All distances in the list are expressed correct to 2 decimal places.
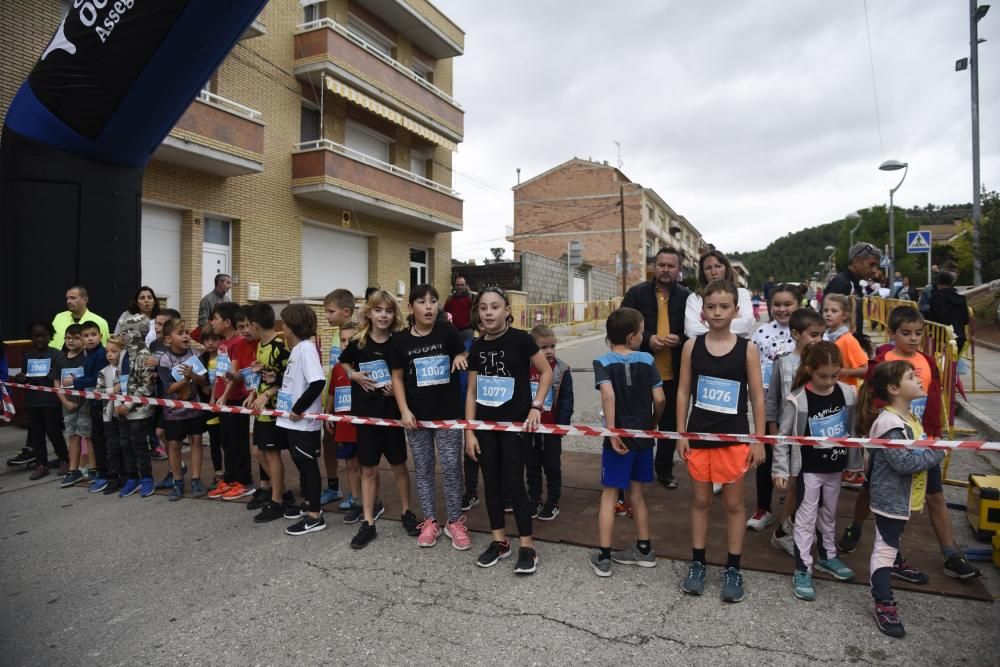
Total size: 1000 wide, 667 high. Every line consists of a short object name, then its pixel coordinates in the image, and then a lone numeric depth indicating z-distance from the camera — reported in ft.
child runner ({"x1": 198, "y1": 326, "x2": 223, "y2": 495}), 17.28
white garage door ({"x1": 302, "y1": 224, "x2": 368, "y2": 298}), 50.39
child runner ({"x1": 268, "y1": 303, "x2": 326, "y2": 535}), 13.94
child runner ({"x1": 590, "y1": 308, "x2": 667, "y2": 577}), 11.27
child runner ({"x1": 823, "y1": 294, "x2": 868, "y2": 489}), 13.73
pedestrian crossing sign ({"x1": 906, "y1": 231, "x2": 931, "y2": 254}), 50.42
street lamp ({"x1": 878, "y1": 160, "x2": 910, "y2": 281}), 62.18
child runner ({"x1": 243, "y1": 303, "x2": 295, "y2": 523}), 14.84
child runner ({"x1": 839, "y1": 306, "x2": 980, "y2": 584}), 10.32
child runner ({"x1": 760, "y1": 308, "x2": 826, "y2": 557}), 12.87
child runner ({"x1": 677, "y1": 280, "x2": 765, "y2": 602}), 10.19
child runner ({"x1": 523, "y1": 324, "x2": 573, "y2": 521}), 14.47
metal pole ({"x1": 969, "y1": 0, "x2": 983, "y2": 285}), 45.01
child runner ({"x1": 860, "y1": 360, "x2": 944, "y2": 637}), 9.11
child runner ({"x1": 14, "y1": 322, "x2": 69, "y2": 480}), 19.42
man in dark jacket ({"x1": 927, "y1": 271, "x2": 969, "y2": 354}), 30.50
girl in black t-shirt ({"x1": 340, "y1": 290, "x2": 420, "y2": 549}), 13.51
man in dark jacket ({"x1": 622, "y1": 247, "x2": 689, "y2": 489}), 15.58
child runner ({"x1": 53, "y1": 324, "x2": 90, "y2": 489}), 18.42
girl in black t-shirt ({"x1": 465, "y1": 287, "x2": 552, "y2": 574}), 11.78
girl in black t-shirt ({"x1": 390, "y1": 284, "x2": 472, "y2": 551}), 12.87
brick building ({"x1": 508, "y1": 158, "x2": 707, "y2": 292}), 145.69
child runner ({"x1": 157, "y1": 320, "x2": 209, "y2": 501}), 16.74
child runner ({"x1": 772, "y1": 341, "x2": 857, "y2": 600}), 10.37
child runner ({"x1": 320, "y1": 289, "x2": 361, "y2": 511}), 15.48
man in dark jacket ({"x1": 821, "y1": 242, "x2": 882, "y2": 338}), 15.71
